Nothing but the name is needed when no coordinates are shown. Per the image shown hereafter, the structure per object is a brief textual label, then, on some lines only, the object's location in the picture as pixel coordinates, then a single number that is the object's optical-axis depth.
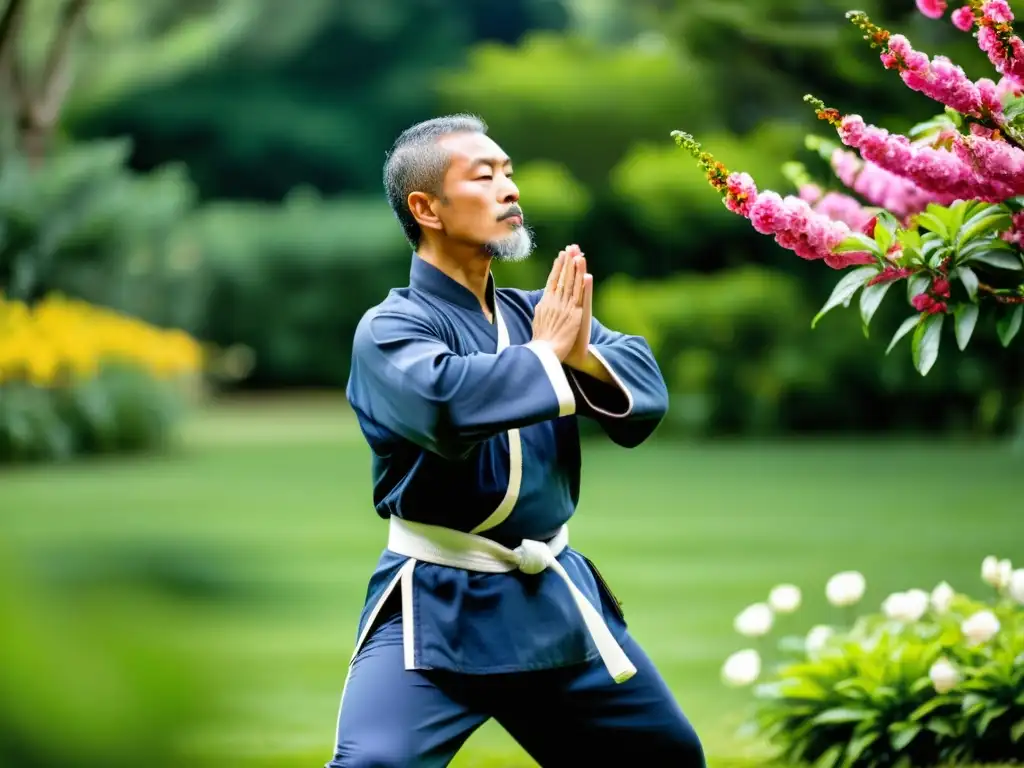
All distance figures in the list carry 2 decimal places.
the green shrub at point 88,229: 23.30
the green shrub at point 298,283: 35.81
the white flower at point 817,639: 6.73
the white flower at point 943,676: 5.88
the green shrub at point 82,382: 21.77
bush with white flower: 6.05
